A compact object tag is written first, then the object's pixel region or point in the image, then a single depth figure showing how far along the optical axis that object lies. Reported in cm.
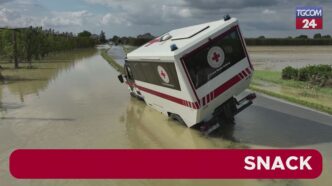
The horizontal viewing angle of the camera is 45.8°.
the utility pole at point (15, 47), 3896
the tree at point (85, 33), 18241
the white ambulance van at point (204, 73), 1098
